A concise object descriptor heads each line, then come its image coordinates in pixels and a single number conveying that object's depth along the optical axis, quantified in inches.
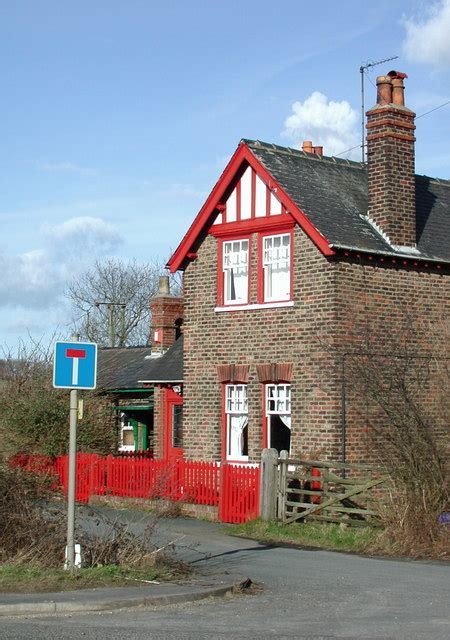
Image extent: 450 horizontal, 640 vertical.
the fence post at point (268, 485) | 778.8
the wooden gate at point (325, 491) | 722.3
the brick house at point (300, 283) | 844.0
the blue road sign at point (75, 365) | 511.2
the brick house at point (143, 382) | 1253.1
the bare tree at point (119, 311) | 2476.6
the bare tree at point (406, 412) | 663.8
